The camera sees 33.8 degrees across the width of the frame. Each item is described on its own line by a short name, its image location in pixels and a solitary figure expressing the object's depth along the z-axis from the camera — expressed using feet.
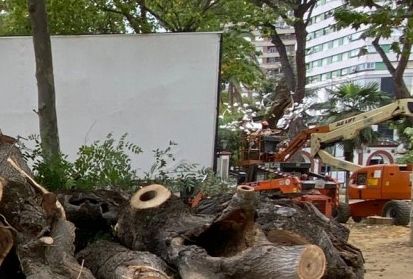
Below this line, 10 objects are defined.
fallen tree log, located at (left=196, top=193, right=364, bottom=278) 16.74
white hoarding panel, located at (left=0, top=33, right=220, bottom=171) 35.29
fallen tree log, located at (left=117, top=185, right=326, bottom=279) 14.11
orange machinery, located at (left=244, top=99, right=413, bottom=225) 48.06
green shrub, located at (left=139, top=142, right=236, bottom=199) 26.48
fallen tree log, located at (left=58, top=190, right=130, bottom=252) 19.24
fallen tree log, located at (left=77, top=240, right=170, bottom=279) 14.38
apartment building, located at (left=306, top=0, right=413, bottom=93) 189.67
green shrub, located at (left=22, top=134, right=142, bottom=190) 22.81
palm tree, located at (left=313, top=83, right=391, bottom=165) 87.73
